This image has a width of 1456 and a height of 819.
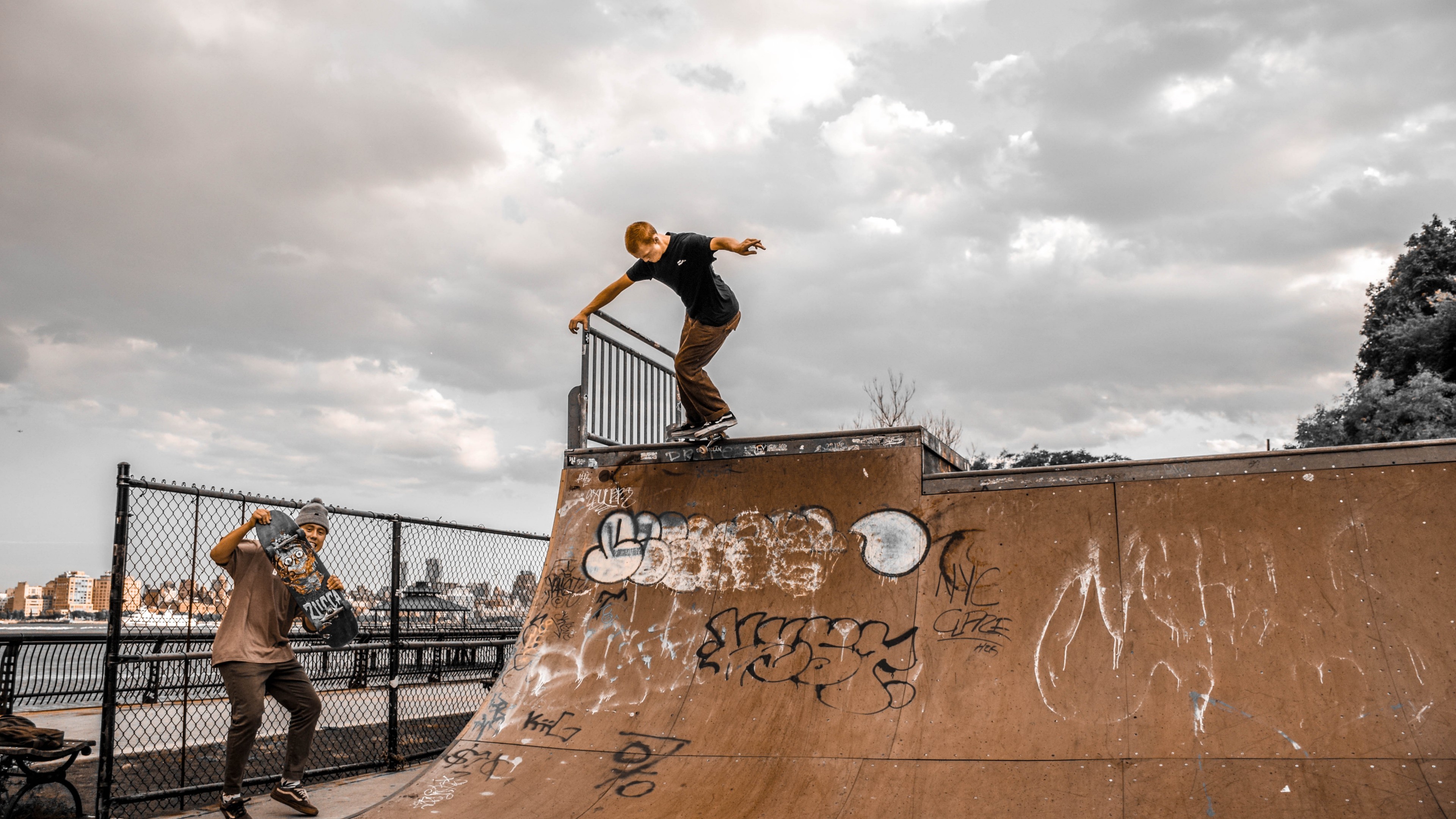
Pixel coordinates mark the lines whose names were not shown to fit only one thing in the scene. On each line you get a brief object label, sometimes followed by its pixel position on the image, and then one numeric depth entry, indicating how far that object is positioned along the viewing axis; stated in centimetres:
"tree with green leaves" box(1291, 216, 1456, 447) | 2530
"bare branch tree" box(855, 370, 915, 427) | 2172
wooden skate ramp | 417
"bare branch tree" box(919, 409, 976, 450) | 2288
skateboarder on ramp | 658
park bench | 445
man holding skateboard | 480
